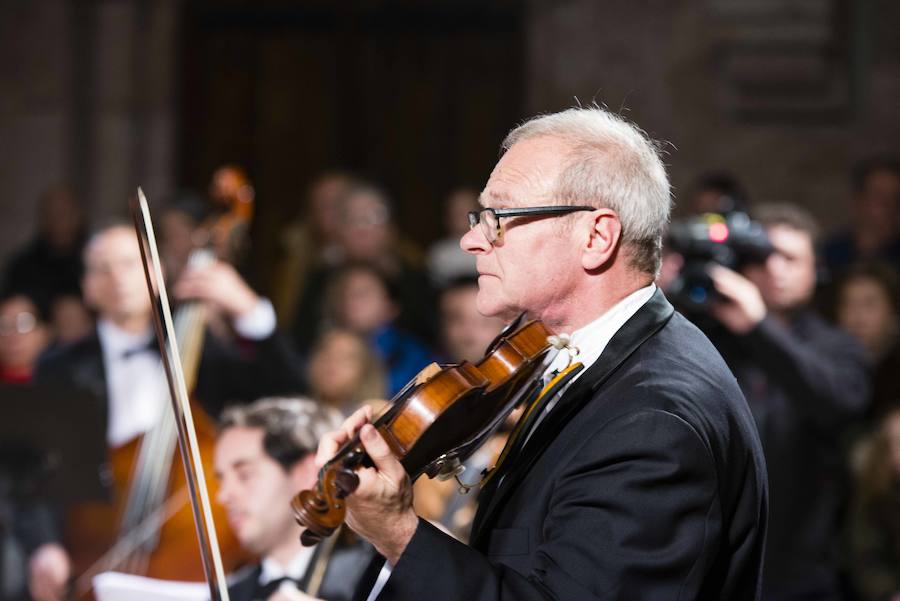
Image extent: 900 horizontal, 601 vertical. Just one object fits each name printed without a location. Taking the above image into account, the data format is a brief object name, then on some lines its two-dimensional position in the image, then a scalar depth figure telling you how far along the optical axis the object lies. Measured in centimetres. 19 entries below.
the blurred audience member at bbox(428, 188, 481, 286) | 1240
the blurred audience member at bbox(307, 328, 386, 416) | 1034
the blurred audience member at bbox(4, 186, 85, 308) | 1341
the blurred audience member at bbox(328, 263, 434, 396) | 1127
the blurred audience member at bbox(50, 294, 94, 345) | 1220
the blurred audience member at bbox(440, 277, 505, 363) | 1002
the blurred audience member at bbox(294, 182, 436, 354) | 1185
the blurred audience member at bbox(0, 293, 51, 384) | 1160
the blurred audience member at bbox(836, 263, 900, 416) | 1040
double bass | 879
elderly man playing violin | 385
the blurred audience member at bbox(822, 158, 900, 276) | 1189
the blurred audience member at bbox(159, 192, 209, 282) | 1194
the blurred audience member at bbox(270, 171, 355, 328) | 1258
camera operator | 846
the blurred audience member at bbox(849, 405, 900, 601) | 917
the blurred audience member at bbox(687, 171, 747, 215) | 1219
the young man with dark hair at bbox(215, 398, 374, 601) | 671
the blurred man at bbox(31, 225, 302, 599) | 934
